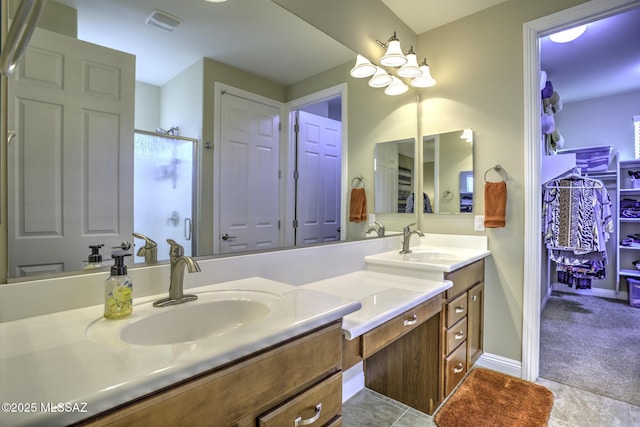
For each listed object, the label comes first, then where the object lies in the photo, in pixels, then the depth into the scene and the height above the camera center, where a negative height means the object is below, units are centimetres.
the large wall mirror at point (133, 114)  89 +32
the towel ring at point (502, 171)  224 +31
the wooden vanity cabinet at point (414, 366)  173 -90
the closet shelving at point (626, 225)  393 -12
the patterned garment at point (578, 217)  354 -2
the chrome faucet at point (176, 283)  96 -22
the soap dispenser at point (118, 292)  82 -21
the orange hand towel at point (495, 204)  220 +8
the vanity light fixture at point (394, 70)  206 +104
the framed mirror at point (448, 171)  241 +34
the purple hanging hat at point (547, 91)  313 +124
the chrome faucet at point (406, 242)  224 -20
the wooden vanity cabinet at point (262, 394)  56 -39
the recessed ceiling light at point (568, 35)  250 +146
